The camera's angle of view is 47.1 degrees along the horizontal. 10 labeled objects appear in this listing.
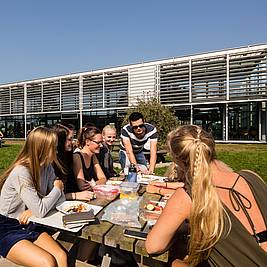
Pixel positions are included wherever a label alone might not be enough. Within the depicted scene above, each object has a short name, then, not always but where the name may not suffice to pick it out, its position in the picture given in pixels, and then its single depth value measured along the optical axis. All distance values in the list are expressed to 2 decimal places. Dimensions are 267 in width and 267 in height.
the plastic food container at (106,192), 3.16
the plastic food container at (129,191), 3.14
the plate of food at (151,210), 2.43
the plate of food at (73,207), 2.55
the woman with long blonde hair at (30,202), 2.41
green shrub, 13.91
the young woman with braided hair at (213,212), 1.70
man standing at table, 5.45
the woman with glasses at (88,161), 3.62
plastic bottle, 3.92
